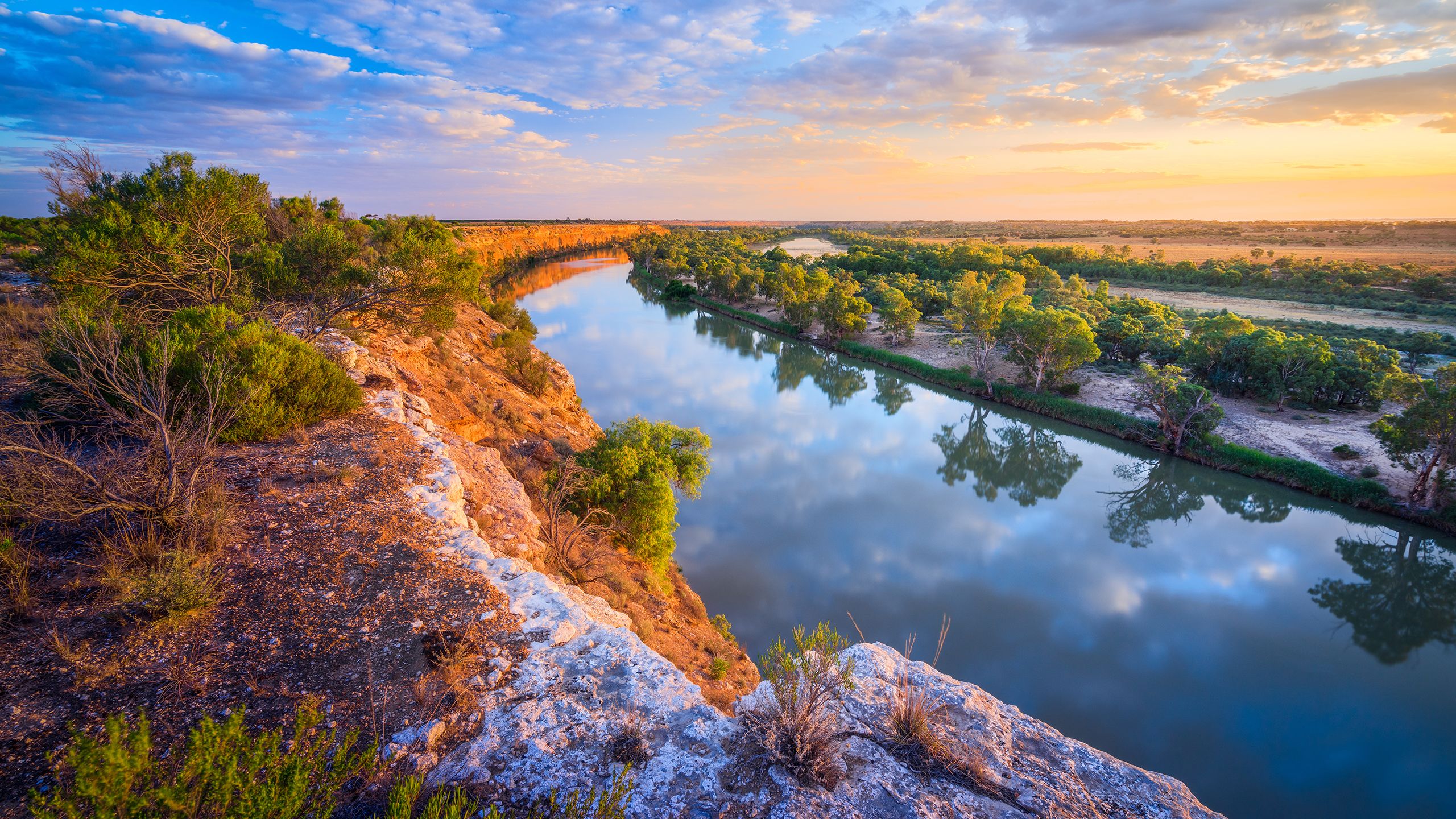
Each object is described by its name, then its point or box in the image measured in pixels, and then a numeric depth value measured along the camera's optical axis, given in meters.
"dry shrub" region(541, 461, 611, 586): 10.30
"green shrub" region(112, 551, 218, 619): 5.63
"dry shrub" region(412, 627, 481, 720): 5.37
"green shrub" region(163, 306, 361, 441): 9.17
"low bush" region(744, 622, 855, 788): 5.21
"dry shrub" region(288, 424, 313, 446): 9.61
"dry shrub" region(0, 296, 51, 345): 12.22
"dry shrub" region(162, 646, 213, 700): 4.98
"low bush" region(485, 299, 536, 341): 32.59
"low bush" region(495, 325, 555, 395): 23.59
